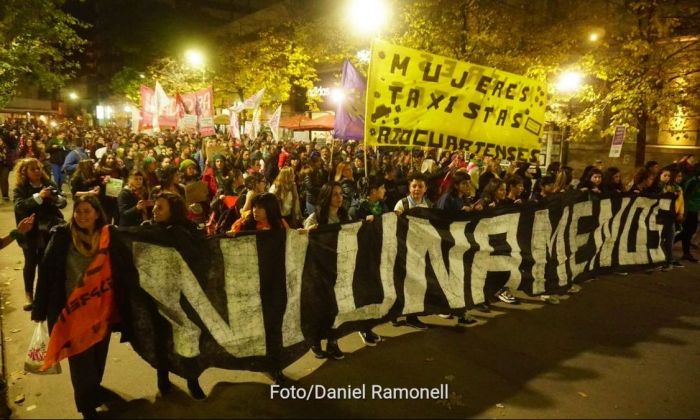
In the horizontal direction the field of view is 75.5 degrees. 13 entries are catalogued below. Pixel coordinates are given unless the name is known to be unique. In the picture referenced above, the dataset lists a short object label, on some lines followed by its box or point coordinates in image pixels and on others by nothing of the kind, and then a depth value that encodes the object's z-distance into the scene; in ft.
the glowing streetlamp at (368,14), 32.21
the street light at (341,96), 32.57
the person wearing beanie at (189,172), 30.32
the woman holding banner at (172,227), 13.19
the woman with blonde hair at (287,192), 23.81
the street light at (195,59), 88.93
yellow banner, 18.19
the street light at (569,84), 46.07
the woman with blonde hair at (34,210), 18.53
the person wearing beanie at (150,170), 29.31
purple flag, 31.83
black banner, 13.05
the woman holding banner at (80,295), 11.96
